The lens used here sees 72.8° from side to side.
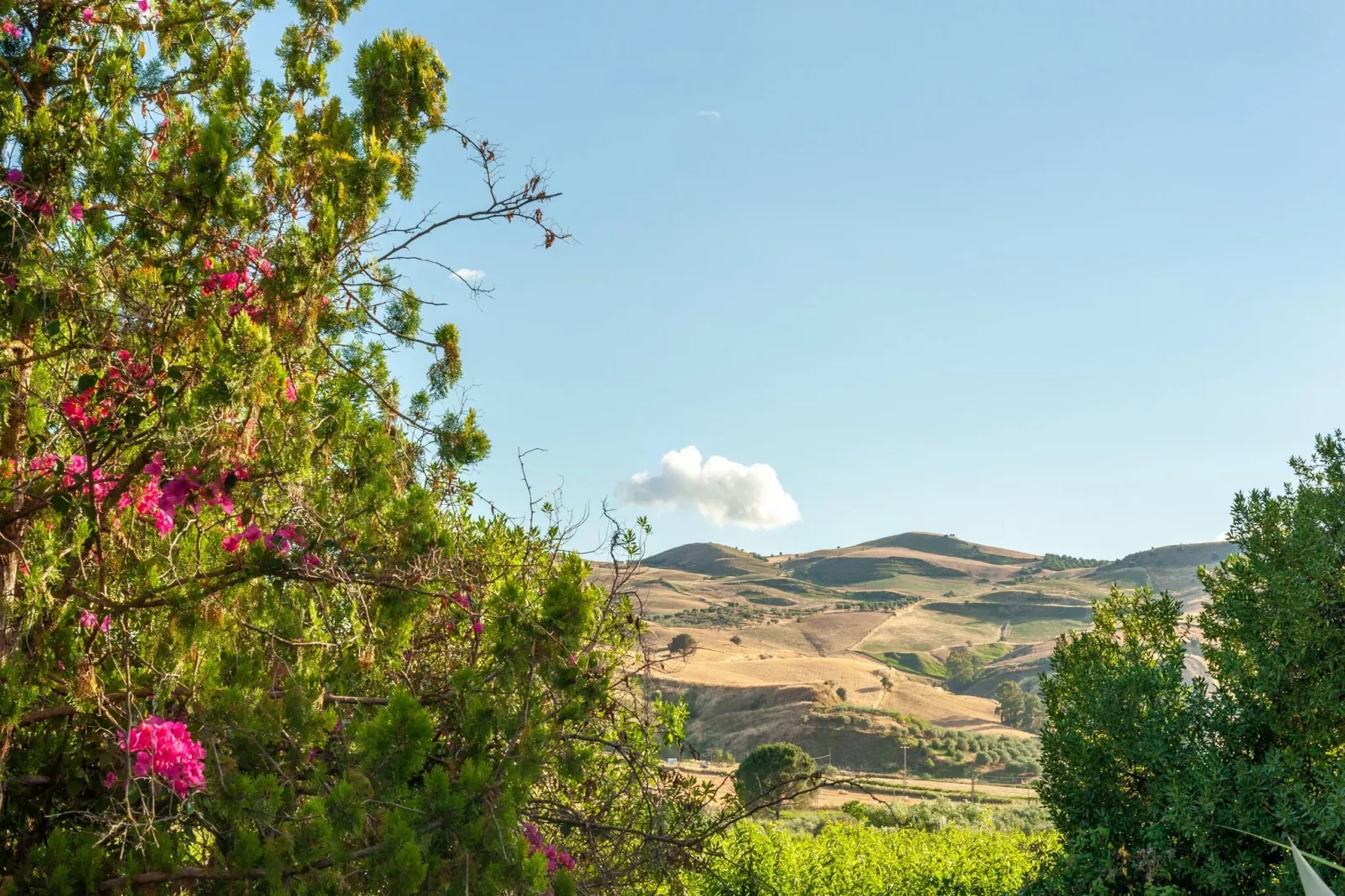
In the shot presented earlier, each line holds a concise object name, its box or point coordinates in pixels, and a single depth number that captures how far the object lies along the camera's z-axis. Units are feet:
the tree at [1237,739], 17.81
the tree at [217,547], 9.06
